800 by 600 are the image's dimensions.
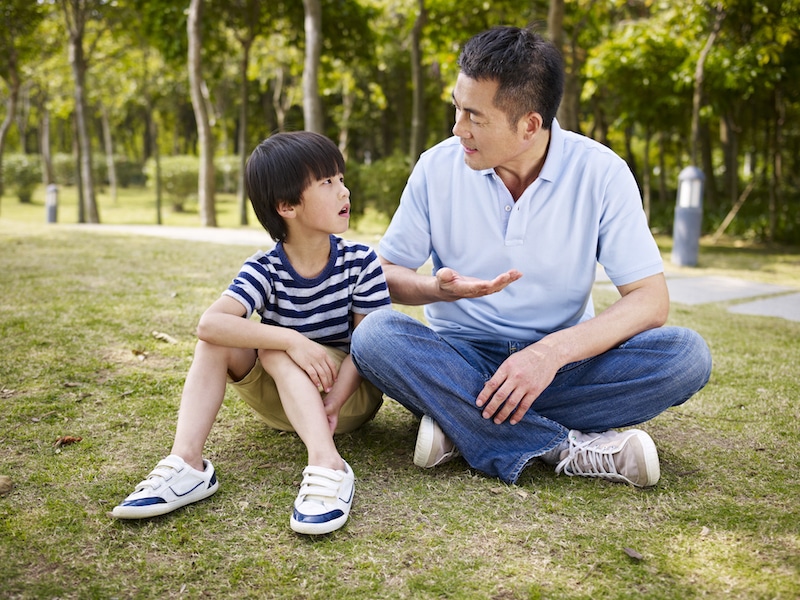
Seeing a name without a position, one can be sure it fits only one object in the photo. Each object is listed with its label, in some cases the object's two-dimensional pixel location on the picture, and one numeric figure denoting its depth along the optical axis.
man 2.15
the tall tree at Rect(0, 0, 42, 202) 12.94
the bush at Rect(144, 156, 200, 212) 18.19
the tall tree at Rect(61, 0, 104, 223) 12.08
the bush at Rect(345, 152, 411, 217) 11.35
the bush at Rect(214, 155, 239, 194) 24.16
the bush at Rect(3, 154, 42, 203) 21.84
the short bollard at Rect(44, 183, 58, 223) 12.77
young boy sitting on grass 2.00
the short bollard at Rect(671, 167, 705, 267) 7.93
